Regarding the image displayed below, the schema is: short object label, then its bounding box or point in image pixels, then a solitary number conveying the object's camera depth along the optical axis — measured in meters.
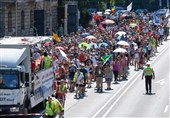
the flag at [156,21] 74.85
